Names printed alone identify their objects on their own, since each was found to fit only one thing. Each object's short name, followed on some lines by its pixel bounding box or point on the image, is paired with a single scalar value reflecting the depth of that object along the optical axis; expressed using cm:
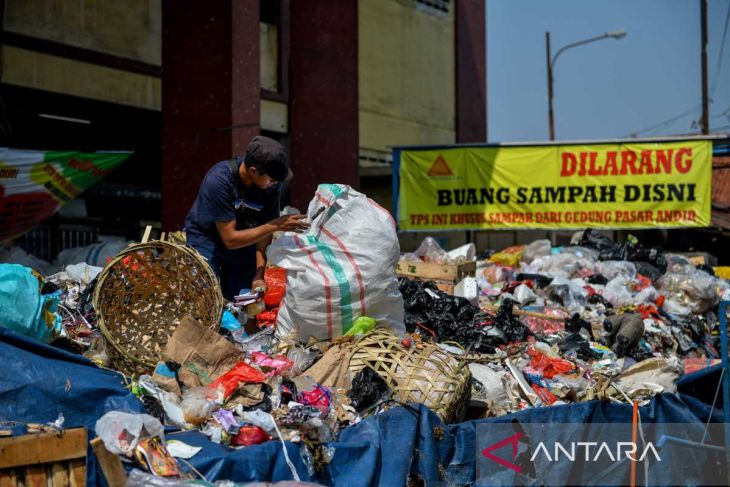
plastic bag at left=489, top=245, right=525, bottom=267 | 1089
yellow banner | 1258
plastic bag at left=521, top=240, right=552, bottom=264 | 1104
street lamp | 2558
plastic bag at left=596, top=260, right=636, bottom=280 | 993
